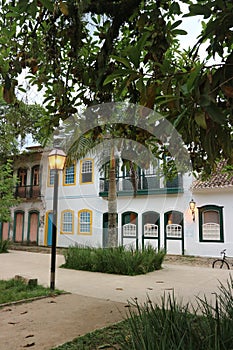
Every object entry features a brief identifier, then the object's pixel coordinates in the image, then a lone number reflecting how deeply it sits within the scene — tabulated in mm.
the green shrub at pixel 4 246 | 14367
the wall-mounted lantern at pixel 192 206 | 13117
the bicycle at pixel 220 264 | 10741
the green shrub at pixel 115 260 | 8047
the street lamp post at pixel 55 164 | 6441
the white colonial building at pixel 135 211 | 12813
